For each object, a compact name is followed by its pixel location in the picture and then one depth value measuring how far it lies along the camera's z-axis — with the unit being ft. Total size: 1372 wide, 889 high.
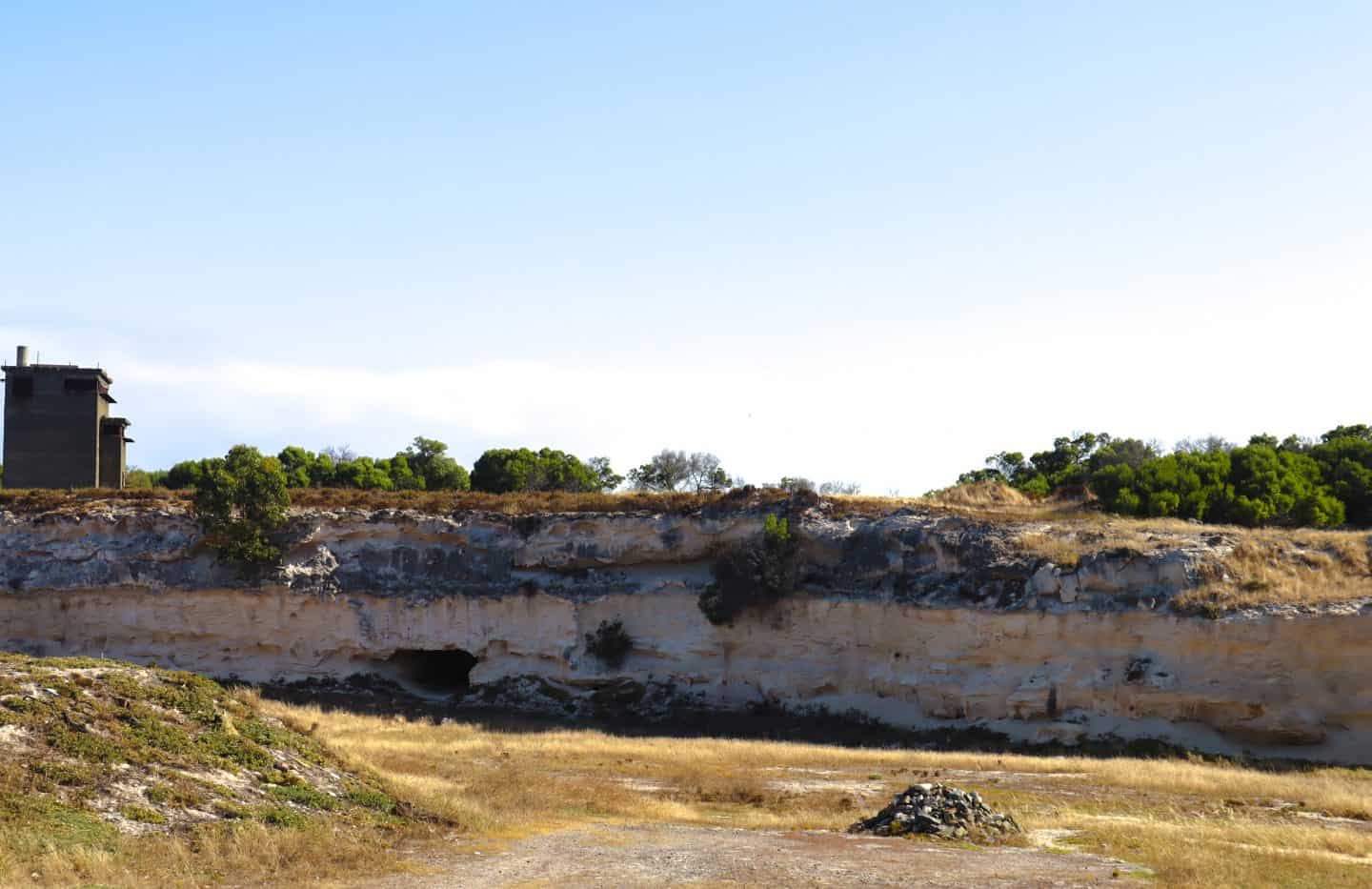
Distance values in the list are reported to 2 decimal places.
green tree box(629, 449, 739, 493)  258.06
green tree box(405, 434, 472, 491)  251.80
